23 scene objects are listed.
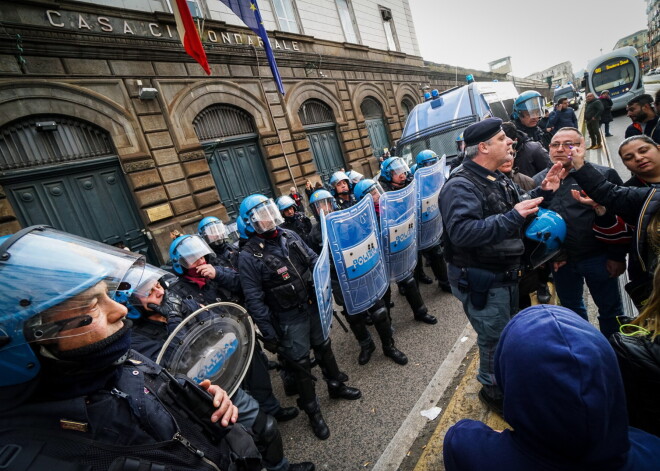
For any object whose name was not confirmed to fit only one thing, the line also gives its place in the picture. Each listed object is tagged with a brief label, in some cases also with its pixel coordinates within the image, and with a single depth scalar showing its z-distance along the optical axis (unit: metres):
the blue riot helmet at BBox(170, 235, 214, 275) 2.92
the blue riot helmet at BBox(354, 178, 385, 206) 3.94
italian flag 6.17
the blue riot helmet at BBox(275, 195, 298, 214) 4.89
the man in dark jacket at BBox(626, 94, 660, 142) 4.77
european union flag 7.07
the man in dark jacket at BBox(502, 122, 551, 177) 4.00
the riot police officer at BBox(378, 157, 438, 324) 3.63
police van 6.25
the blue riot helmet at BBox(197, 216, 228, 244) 4.75
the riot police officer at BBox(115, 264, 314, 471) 1.72
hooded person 0.72
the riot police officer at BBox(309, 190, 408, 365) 3.14
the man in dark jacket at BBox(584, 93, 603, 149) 8.65
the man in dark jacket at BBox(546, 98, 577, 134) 7.34
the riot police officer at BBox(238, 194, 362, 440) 2.61
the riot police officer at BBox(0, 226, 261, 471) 0.87
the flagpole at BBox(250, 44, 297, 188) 9.27
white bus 14.80
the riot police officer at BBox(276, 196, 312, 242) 4.87
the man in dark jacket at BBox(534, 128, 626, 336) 2.26
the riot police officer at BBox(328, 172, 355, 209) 4.60
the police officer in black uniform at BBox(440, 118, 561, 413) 2.04
